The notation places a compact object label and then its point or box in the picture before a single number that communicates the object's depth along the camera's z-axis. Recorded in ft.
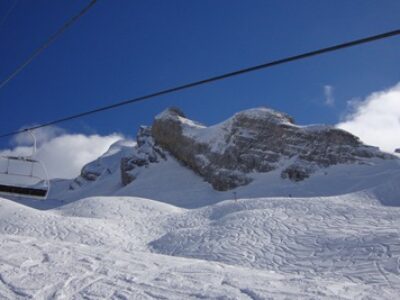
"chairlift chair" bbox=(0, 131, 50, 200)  30.96
